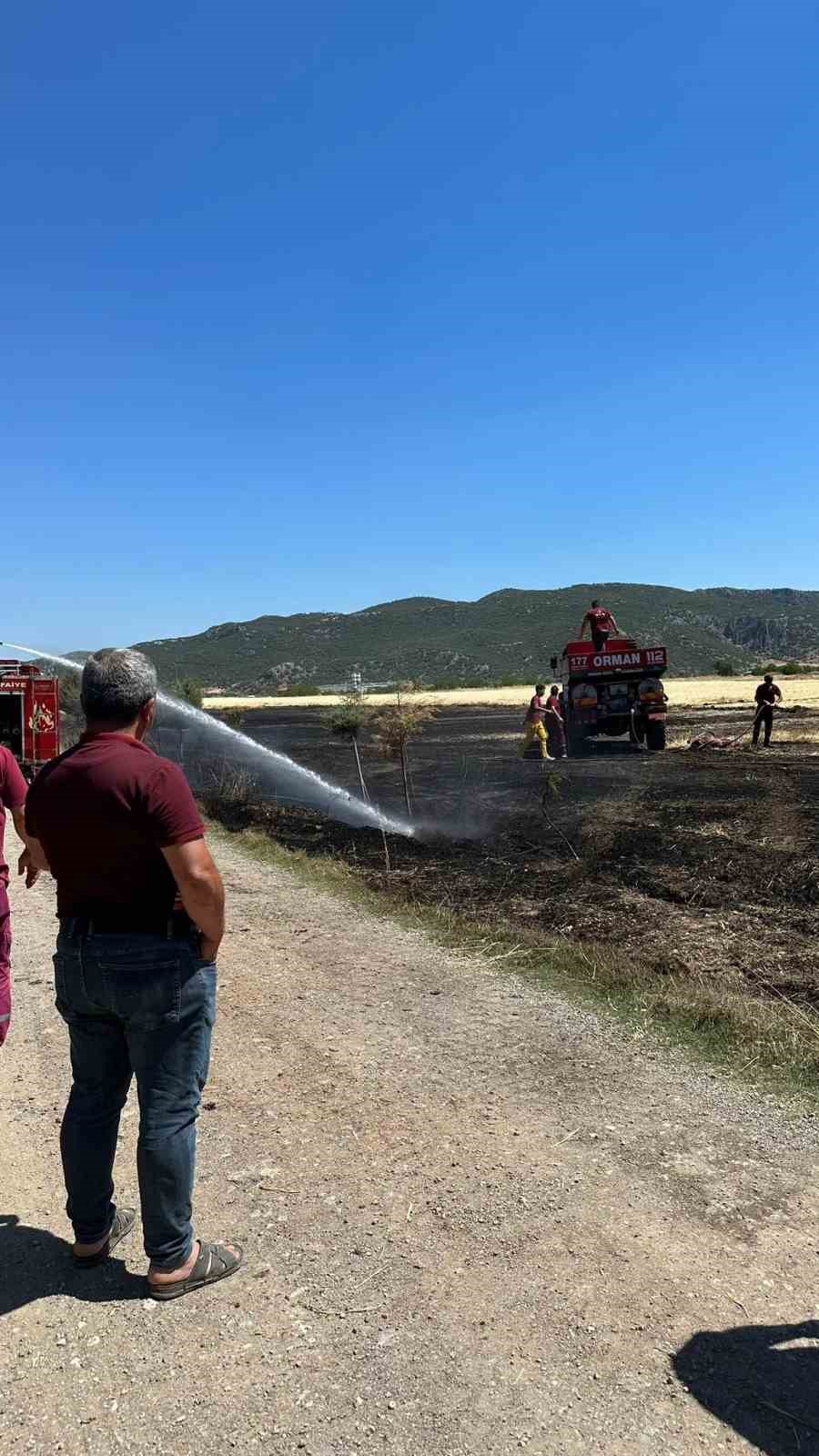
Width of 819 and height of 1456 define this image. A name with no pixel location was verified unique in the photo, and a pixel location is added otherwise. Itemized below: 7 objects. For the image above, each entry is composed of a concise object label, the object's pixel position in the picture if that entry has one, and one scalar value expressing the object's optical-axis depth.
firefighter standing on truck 25.59
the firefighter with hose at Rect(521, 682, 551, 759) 22.72
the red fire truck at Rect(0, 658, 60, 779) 19.89
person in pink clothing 3.68
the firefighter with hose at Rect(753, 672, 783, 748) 25.88
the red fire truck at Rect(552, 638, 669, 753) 25.39
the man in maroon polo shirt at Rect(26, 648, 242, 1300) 2.88
